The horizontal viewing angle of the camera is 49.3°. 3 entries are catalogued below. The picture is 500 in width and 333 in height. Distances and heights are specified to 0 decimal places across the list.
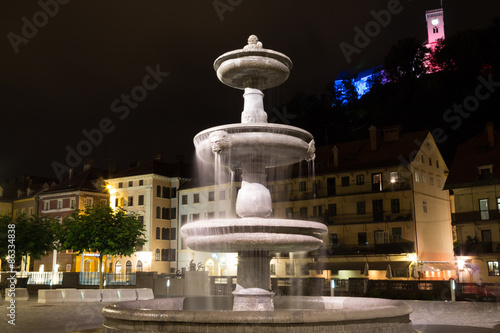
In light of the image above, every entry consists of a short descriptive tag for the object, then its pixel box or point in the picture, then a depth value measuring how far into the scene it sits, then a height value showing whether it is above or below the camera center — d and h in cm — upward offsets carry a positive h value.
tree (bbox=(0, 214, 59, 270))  4132 +130
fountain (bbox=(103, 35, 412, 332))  789 +23
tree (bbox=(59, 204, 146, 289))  3688 +133
